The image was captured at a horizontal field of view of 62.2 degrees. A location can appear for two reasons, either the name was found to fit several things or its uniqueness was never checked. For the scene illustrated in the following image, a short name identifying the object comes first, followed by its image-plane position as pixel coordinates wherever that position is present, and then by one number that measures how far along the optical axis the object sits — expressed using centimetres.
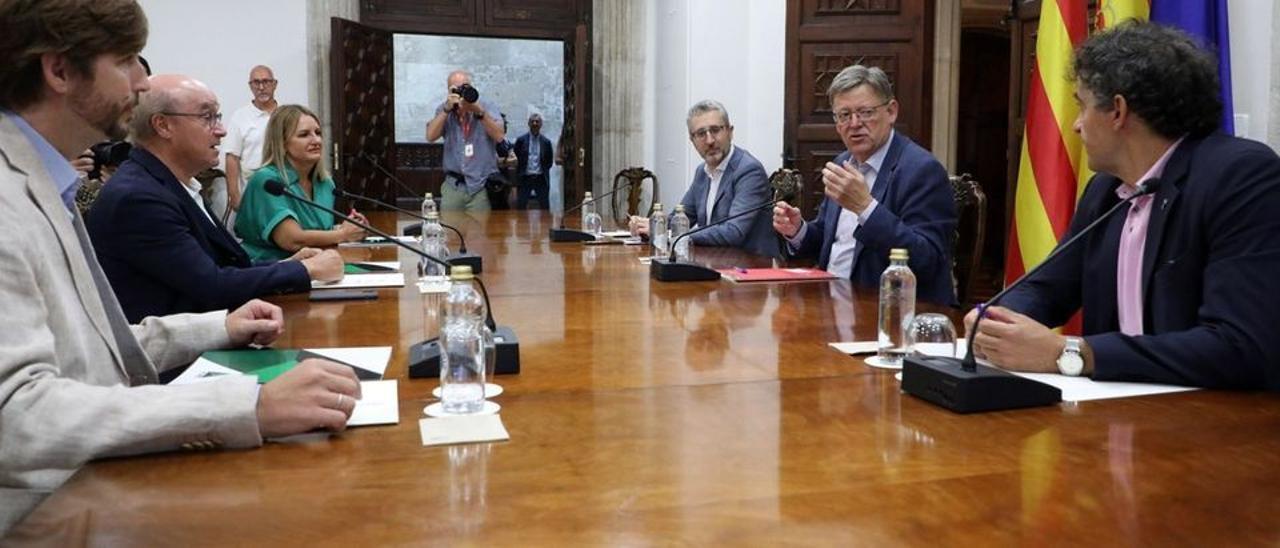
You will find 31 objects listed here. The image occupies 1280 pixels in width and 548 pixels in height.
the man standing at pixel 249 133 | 734
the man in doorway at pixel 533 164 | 1009
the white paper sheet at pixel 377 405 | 139
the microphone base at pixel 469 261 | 308
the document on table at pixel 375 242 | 429
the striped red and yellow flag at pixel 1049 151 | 353
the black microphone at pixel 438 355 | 168
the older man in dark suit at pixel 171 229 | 239
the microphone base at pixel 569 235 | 429
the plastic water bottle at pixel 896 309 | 182
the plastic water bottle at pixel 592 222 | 468
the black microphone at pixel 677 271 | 295
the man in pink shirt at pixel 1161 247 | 159
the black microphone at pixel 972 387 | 143
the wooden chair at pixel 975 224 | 303
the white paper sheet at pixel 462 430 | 131
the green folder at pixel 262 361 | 167
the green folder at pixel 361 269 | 320
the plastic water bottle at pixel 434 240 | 343
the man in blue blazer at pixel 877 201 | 284
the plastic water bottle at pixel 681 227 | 355
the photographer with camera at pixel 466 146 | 759
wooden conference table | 99
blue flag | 291
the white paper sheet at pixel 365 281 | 283
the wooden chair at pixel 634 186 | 701
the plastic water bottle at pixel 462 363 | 148
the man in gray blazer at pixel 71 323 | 117
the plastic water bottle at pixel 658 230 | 379
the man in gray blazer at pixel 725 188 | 428
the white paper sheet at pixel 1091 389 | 152
